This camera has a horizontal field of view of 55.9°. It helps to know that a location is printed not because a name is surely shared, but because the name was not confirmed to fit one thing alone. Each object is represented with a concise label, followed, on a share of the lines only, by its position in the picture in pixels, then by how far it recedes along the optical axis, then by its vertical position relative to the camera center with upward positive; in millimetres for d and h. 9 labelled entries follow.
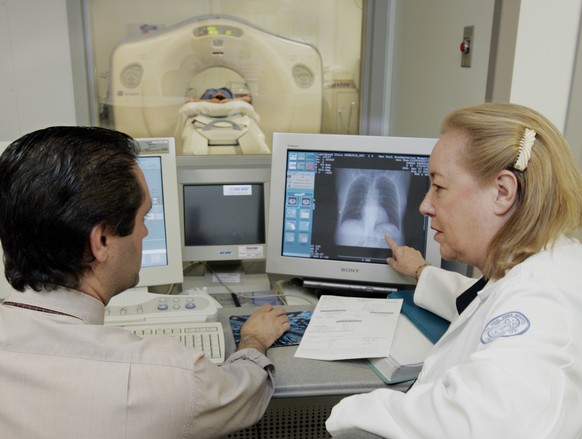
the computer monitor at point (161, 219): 1623 -456
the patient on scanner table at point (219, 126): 2492 -287
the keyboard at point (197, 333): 1305 -663
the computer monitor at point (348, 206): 1658 -426
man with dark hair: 842 -413
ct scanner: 2467 -92
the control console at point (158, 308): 1495 -670
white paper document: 1324 -655
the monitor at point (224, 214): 1862 -505
